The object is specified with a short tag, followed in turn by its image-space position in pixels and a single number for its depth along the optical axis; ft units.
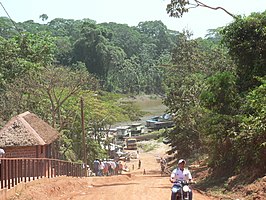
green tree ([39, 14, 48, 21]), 614.26
